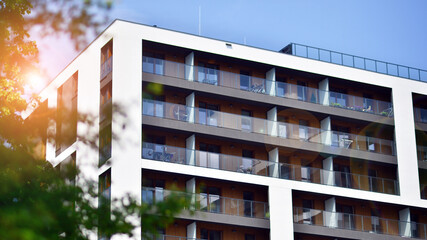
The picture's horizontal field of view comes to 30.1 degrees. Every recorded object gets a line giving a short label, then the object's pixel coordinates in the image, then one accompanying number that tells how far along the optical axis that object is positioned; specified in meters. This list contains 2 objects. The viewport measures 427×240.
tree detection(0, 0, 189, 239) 12.45
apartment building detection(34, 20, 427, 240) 45.50
